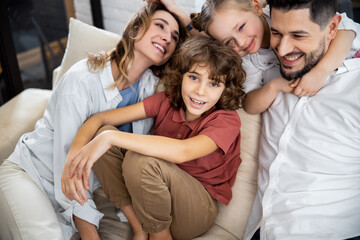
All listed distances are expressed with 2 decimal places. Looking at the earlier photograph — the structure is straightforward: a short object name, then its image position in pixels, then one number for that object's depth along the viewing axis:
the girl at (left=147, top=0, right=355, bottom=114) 1.40
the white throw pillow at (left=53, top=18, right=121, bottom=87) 1.96
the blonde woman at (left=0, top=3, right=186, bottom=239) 1.53
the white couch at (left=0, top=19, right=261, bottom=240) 1.57
